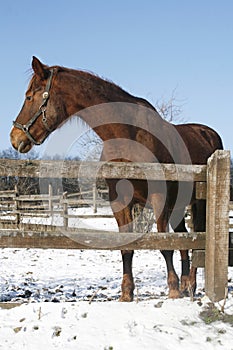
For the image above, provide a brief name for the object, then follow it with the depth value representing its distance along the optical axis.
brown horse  4.01
